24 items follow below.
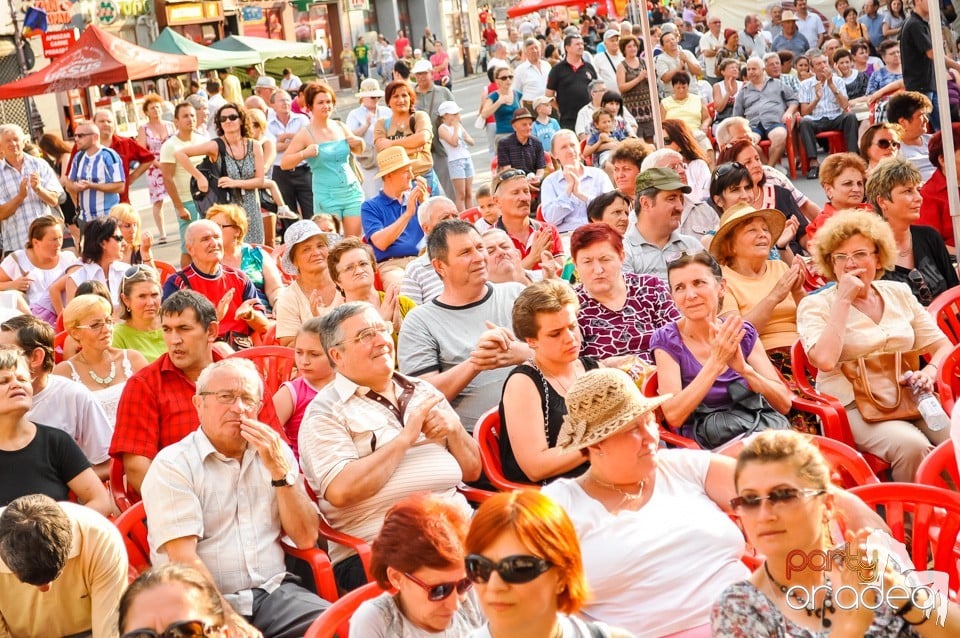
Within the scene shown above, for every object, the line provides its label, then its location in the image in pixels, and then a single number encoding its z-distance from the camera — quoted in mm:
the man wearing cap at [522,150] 11594
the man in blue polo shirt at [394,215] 7922
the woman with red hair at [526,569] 2713
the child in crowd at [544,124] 12742
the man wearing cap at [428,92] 12969
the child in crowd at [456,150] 12281
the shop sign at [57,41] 22891
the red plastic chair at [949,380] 4773
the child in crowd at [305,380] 5211
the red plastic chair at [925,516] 3477
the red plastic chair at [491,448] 4406
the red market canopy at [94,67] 15875
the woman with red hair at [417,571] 3078
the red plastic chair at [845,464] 3922
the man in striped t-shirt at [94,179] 11719
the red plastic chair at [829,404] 4785
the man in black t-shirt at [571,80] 14430
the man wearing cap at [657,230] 6234
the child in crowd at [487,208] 8047
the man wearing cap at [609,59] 14758
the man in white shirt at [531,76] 15352
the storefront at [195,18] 36750
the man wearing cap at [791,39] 19031
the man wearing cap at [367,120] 11805
